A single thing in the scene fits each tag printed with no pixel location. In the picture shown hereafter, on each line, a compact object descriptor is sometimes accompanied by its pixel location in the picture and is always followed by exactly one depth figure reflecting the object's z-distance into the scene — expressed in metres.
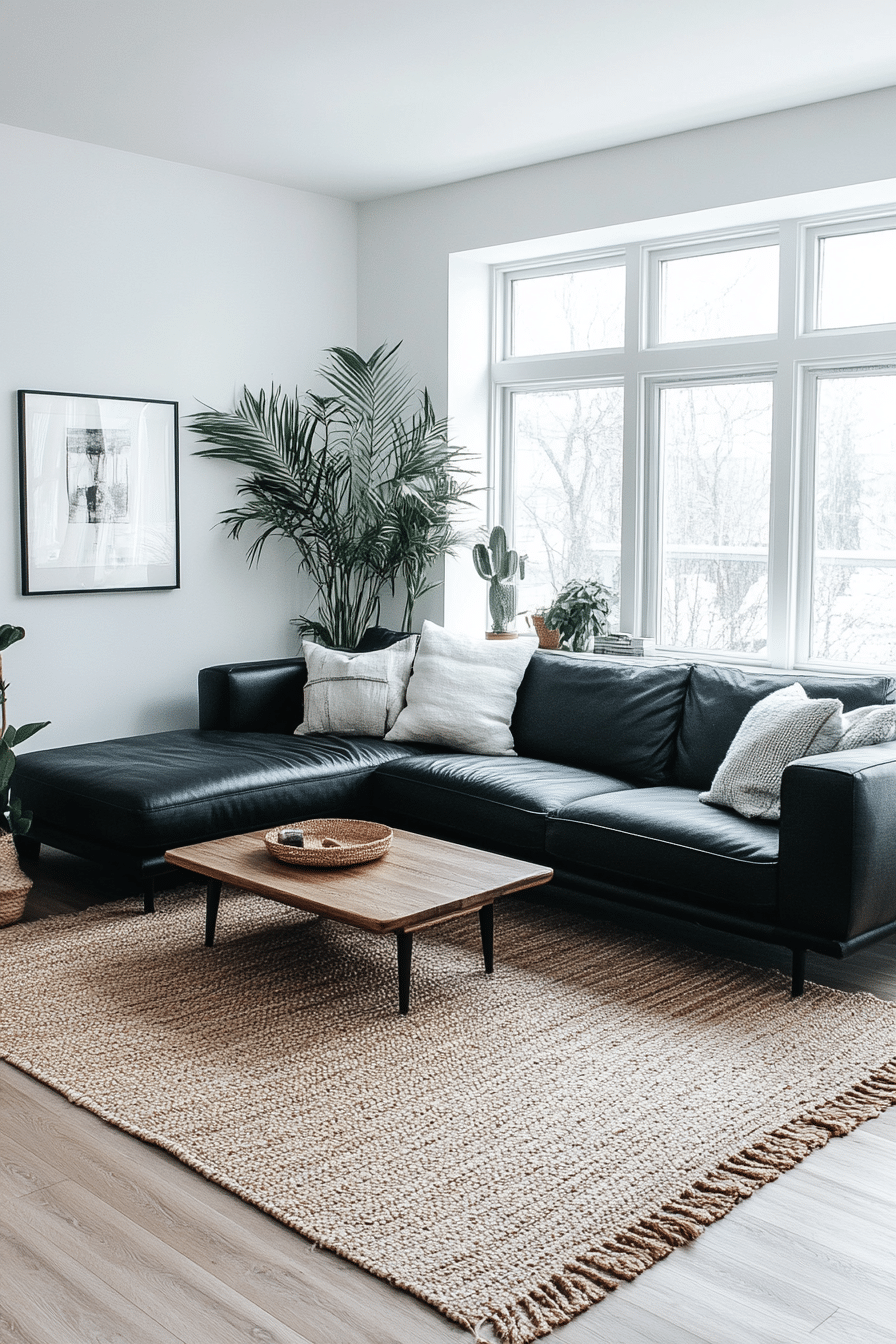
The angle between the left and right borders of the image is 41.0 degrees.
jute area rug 2.12
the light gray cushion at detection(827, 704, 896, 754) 3.40
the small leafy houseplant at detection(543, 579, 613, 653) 5.02
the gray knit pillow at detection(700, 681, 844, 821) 3.45
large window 4.52
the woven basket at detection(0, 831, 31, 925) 3.67
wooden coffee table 2.95
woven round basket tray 3.26
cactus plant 5.21
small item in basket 3.33
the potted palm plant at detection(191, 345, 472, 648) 5.34
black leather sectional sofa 3.09
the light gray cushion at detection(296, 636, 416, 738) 4.69
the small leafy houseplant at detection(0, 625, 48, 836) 3.70
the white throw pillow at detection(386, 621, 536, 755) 4.50
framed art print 4.70
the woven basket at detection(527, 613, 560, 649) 5.16
